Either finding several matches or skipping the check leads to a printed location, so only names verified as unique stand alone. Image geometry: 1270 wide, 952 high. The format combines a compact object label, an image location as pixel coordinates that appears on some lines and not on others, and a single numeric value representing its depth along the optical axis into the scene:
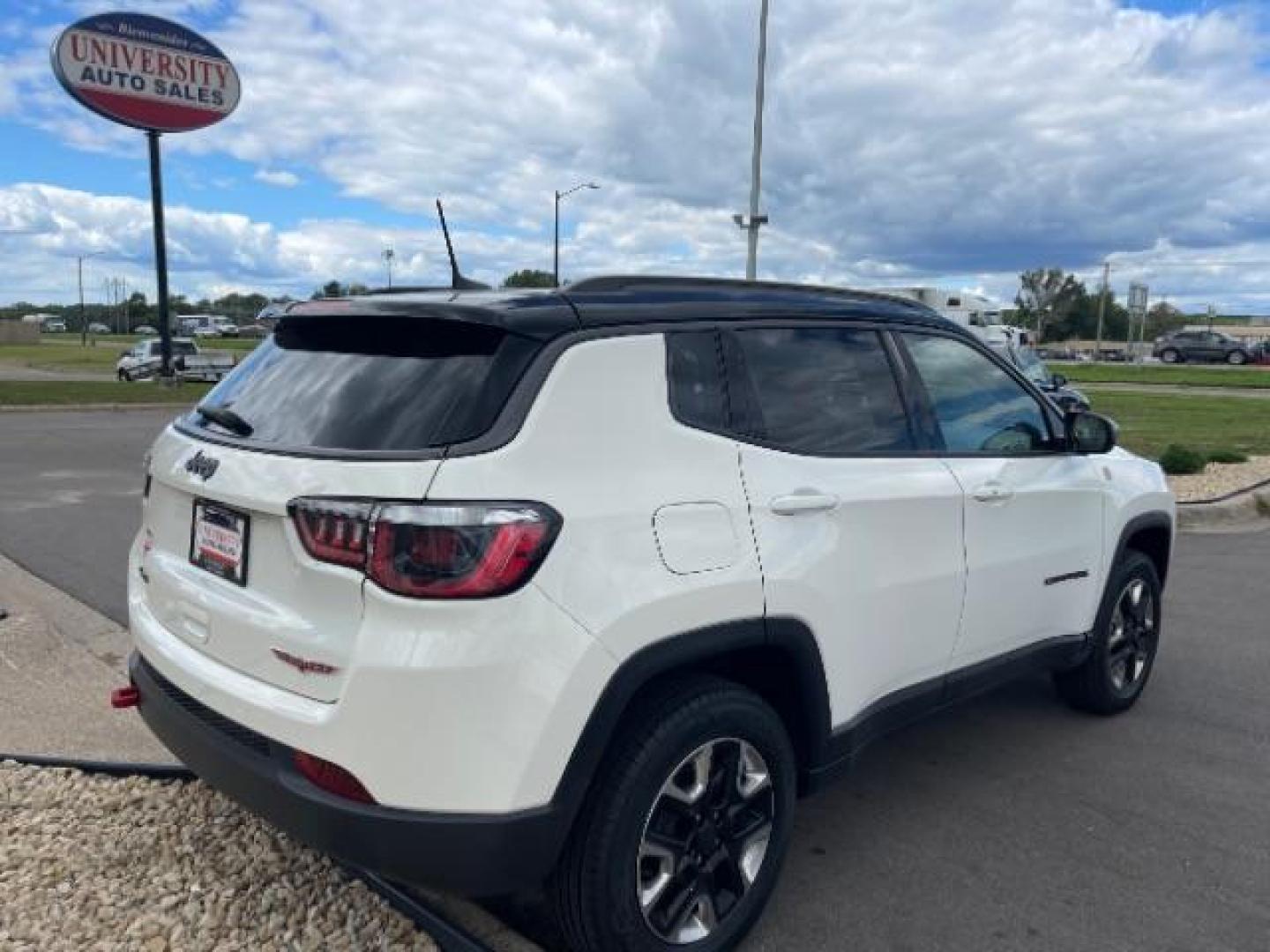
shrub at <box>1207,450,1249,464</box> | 12.42
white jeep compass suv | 2.26
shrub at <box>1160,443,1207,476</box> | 11.55
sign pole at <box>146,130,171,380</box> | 25.09
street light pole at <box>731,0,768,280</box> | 20.33
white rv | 22.95
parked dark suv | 52.97
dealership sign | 22.69
